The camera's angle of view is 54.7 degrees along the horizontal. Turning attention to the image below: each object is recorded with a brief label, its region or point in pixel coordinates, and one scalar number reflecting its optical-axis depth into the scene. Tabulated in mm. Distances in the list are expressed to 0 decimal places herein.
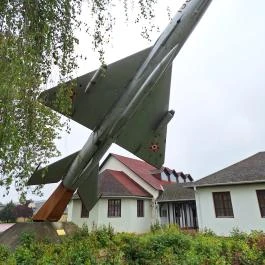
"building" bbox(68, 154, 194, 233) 22205
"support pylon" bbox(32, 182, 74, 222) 12000
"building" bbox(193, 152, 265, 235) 16641
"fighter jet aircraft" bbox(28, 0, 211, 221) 9914
